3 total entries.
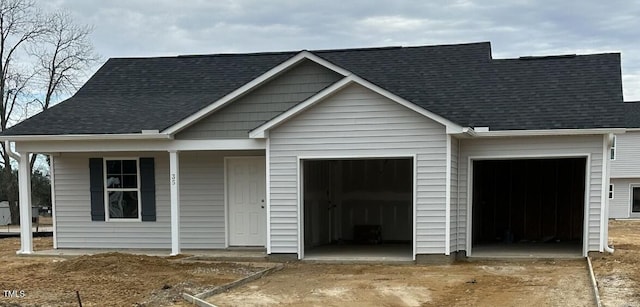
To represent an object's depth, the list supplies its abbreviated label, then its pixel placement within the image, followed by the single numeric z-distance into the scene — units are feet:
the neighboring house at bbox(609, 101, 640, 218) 90.17
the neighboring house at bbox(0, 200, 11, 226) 90.89
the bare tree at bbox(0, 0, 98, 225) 92.27
